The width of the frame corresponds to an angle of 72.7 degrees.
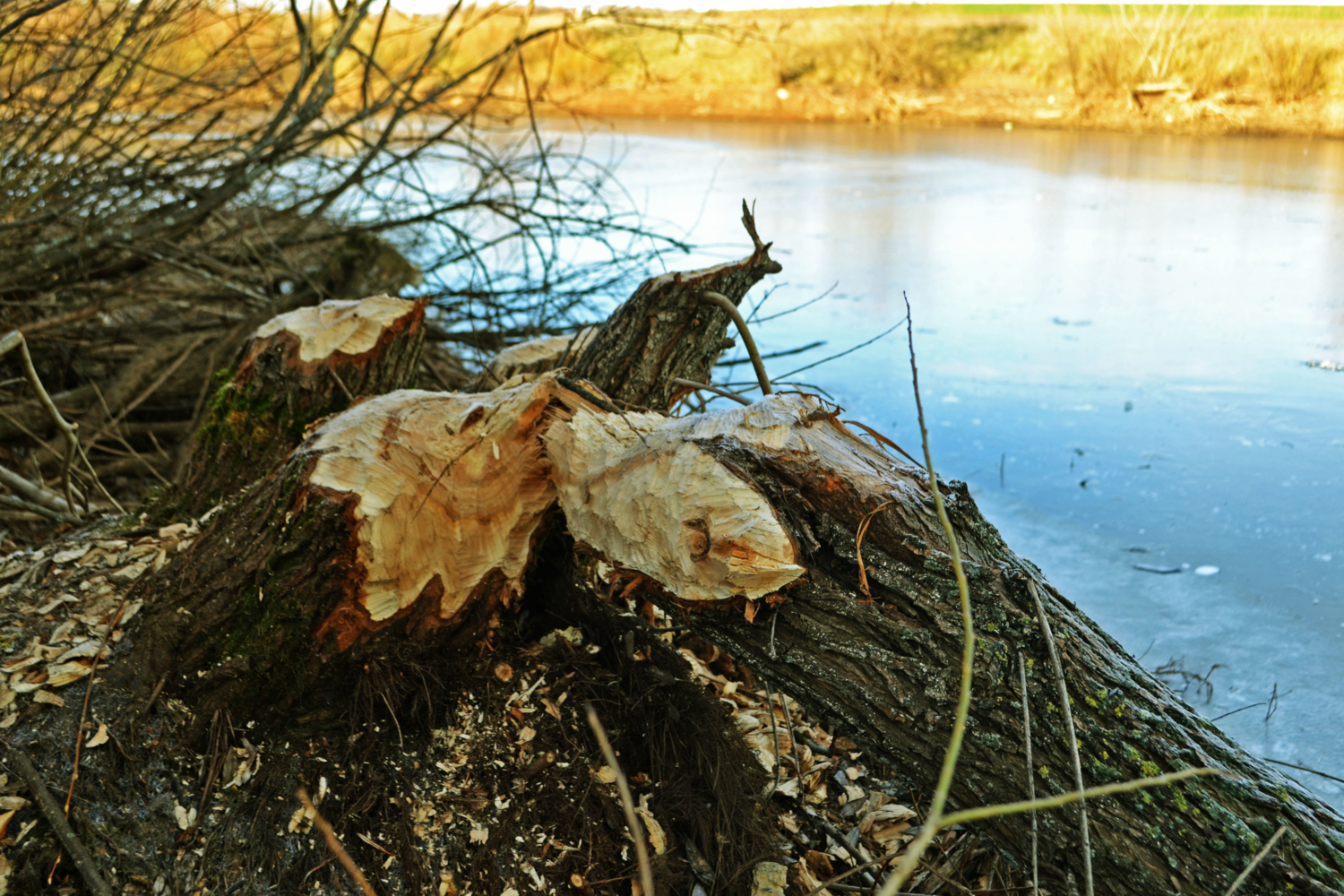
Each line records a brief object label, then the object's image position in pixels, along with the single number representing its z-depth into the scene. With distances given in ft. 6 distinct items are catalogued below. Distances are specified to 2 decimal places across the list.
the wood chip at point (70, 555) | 6.15
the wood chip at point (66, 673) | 5.04
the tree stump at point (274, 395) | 6.79
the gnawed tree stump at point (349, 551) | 5.00
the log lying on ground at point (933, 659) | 3.56
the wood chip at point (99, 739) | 4.78
